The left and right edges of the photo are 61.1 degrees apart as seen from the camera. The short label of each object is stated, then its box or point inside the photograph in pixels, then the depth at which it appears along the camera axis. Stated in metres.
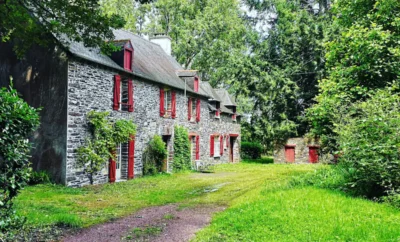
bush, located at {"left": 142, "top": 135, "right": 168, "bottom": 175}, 17.08
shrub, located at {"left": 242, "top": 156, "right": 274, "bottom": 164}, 30.68
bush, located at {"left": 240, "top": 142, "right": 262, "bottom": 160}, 34.66
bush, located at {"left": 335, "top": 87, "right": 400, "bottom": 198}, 8.02
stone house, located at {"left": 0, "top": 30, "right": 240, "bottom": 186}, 12.34
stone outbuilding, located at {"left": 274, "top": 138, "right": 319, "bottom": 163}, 26.89
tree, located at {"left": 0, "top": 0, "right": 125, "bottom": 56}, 10.25
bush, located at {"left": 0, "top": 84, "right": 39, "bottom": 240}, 4.29
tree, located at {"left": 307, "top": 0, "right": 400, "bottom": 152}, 12.03
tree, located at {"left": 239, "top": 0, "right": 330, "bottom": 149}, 26.91
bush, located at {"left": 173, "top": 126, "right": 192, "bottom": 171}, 20.01
